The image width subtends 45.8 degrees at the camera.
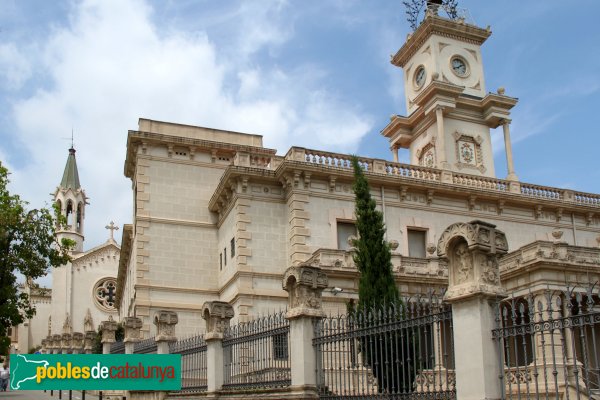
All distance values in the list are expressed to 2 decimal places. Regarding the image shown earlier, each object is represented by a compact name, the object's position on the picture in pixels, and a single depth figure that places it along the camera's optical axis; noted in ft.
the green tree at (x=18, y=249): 80.53
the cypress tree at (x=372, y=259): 62.59
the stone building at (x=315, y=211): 88.63
